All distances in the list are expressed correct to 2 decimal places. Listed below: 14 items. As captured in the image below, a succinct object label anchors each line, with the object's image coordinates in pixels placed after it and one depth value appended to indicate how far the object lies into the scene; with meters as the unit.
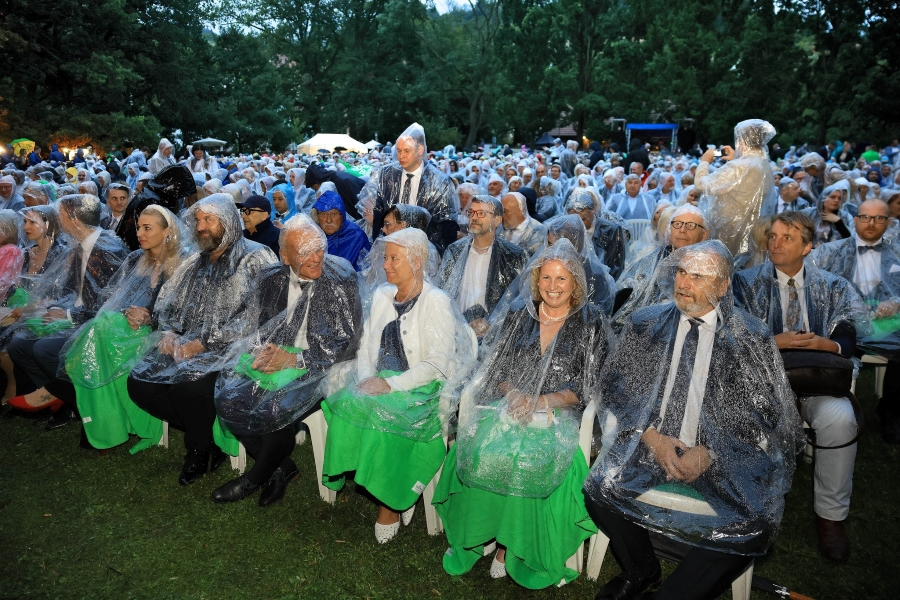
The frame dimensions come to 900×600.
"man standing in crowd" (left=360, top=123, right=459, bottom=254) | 5.41
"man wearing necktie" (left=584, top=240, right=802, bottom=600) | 2.40
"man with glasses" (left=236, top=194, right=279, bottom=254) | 5.14
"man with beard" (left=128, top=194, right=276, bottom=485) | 3.71
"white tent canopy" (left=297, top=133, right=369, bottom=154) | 30.31
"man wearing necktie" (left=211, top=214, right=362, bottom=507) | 3.37
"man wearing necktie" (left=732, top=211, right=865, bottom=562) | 3.00
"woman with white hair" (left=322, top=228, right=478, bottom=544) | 3.05
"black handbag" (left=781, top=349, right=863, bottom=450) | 2.89
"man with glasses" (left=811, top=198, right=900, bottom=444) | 4.07
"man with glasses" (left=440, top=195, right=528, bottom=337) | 4.39
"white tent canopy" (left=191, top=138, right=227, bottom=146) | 27.39
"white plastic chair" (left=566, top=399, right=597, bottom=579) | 2.84
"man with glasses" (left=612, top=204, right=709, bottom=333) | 3.58
